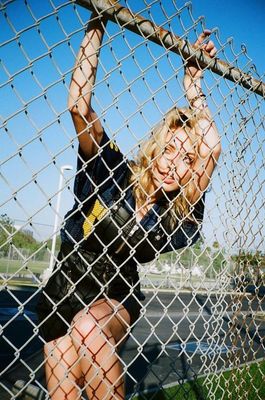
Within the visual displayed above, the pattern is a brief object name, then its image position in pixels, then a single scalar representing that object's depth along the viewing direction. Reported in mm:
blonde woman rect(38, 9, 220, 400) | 1541
